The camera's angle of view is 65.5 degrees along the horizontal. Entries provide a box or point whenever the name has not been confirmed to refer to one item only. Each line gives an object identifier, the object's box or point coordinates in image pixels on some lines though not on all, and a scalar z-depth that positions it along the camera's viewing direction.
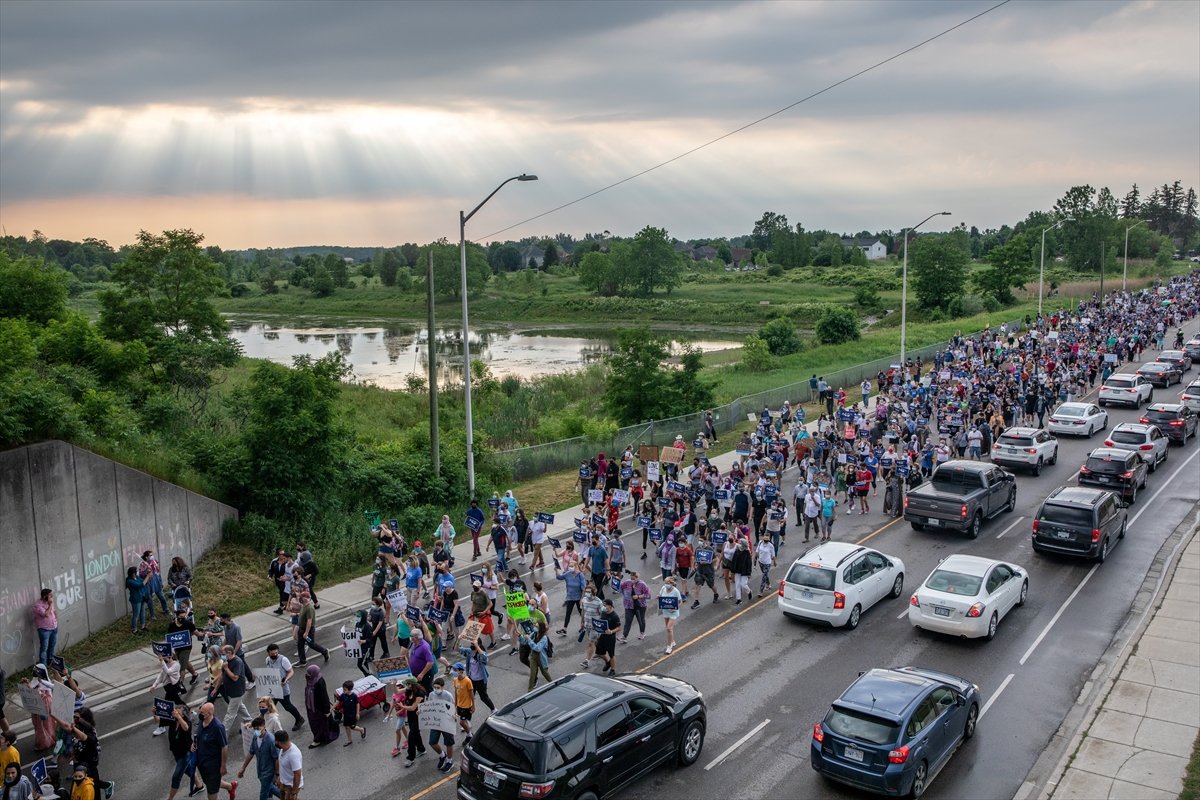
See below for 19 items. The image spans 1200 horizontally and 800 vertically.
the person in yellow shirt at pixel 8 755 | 12.30
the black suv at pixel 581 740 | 11.03
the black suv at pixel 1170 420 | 34.81
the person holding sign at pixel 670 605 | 17.31
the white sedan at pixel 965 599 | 17.34
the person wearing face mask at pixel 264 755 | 11.77
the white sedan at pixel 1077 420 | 36.38
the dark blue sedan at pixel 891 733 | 11.81
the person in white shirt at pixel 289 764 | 11.70
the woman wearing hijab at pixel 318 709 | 13.80
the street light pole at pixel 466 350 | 24.84
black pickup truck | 24.39
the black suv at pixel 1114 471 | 27.39
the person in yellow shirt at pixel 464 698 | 13.80
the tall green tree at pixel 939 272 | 101.12
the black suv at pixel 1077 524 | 21.78
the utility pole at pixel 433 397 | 25.56
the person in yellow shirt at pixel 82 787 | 11.57
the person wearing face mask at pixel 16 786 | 11.54
